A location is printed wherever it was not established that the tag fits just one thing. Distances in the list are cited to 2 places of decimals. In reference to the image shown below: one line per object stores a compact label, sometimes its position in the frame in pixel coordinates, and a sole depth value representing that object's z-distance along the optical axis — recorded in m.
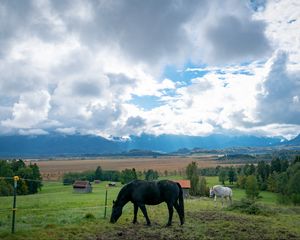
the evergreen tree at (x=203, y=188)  73.00
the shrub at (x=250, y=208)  23.36
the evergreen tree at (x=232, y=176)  104.35
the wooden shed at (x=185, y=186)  58.06
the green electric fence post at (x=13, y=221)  12.56
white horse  33.62
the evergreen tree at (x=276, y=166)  91.62
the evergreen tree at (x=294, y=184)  64.38
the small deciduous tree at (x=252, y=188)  68.06
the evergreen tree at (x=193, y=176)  74.06
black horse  16.64
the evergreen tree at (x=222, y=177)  105.38
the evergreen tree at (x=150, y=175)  110.41
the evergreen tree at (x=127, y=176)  97.62
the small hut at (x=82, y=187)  72.57
